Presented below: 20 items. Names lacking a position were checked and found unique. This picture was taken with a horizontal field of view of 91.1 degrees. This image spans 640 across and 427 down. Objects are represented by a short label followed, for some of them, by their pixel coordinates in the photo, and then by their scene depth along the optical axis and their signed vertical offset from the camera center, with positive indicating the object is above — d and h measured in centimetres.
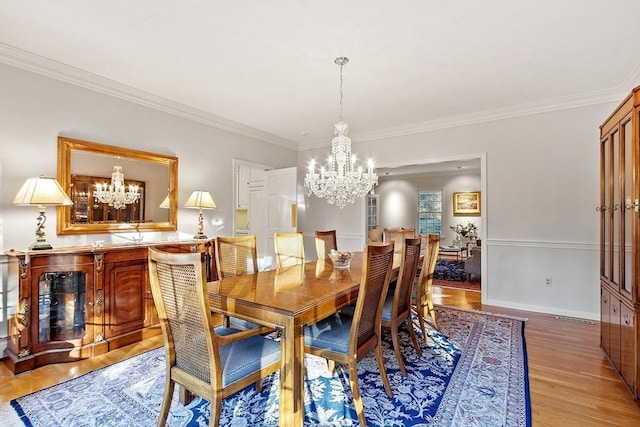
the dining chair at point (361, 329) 184 -76
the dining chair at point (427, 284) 297 -69
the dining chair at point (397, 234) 435 -28
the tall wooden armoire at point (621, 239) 208 -19
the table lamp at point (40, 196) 252 +14
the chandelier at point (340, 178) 317 +38
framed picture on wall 906 +34
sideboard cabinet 251 -80
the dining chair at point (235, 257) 268 -38
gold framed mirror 307 +28
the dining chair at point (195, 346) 147 -68
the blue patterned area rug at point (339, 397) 187 -122
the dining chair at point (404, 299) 233 -69
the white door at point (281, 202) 509 +19
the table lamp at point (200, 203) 385 +13
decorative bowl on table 289 -41
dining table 160 -51
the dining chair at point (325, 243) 362 -34
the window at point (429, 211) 970 +10
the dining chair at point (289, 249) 318 -36
